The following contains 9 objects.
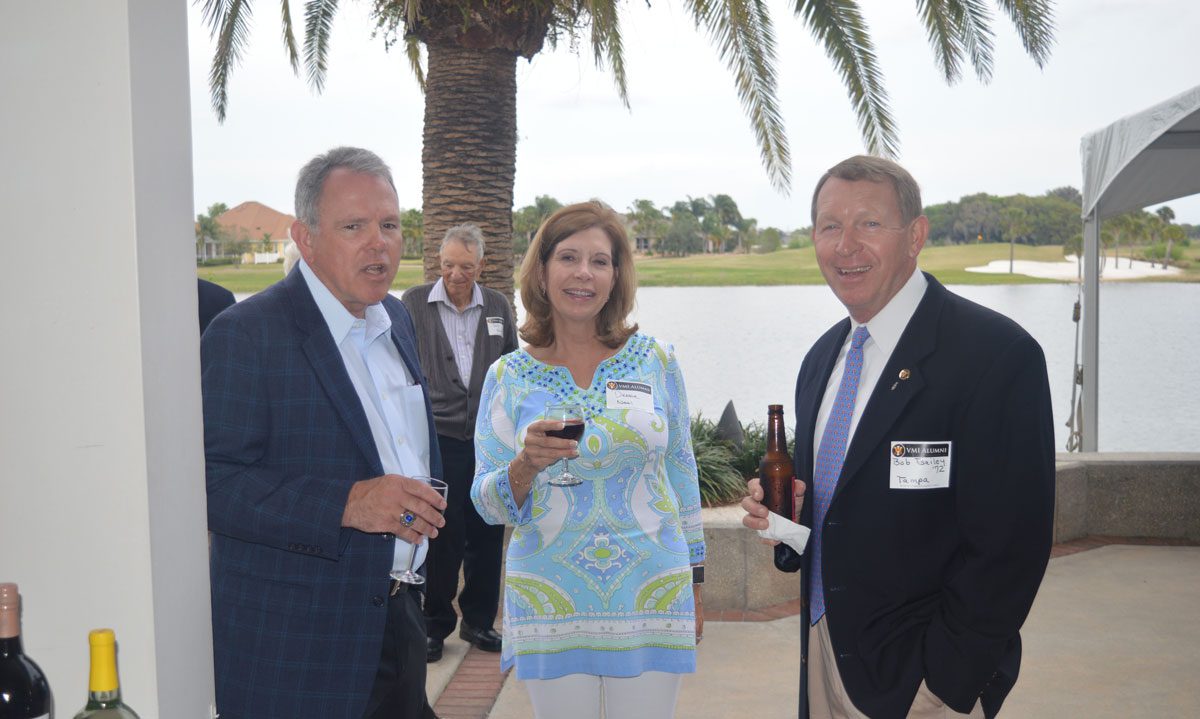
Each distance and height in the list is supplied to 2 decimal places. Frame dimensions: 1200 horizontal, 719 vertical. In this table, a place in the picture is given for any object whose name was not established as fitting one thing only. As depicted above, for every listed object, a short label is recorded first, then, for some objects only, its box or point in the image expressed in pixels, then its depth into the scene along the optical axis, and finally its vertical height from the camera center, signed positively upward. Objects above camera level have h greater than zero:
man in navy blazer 2.04 -0.45
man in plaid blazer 1.98 -0.42
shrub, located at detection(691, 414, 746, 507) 5.96 -1.23
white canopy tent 6.61 +0.77
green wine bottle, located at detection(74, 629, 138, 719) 1.23 -0.51
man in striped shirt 4.87 -0.64
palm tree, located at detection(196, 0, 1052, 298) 6.46 +1.50
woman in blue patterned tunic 2.58 -0.73
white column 1.39 -0.09
